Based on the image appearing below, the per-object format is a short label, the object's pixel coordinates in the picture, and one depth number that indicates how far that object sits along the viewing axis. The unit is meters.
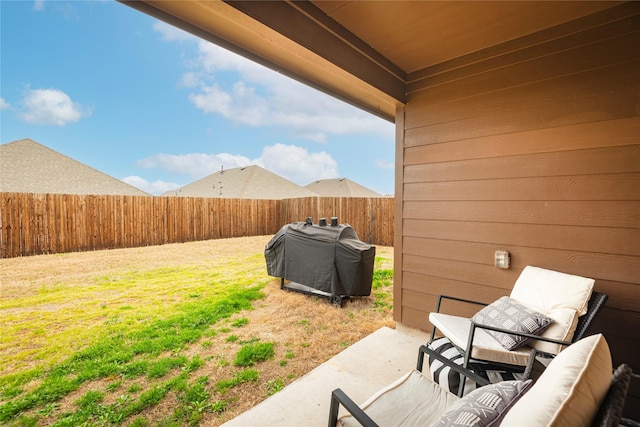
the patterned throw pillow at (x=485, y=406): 0.79
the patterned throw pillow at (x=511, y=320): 1.62
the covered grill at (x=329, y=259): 3.77
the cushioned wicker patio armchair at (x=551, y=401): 0.62
